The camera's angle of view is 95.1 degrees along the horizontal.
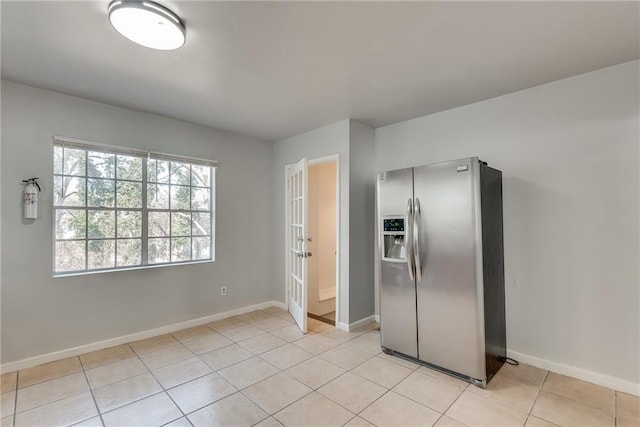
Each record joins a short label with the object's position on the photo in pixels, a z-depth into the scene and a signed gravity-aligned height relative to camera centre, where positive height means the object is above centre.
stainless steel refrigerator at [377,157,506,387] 2.29 -0.42
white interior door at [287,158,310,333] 3.44 -0.28
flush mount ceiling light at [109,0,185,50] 1.59 +1.15
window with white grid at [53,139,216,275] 2.84 +0.15
